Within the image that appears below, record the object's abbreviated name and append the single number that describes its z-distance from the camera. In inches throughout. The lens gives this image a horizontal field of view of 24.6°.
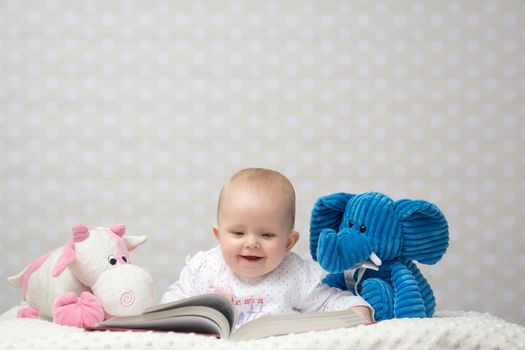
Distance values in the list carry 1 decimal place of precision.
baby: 69.7
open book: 62.1
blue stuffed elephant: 68.8
